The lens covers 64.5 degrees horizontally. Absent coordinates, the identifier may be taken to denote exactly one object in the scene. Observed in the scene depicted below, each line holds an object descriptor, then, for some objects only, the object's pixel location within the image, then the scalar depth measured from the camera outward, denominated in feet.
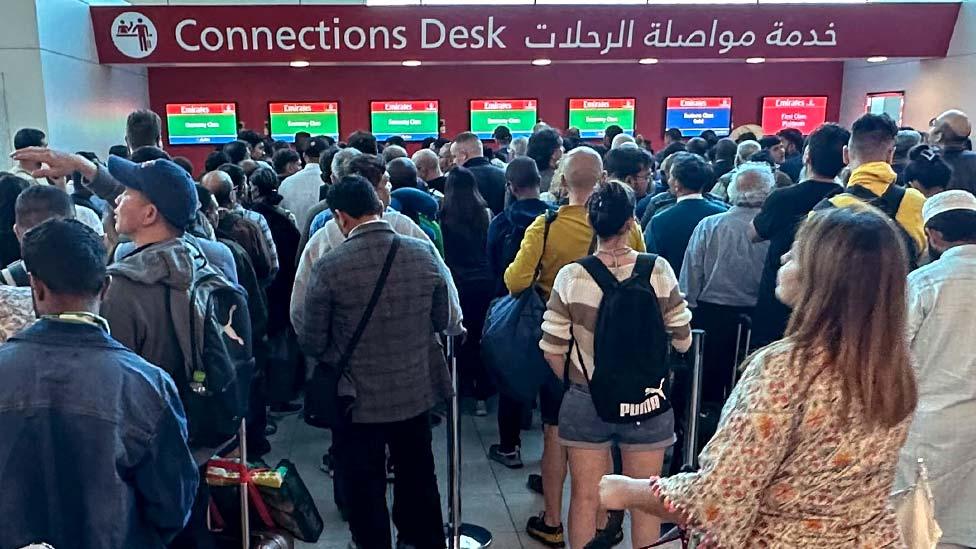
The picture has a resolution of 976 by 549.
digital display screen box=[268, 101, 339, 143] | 39.29
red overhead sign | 30.45
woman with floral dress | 5.09
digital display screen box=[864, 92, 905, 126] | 38.42
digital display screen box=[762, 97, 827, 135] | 42.29
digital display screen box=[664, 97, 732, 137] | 41.37
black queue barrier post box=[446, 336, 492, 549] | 11.27
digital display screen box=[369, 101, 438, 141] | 39.70
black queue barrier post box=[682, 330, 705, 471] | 11.36
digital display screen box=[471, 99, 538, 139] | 40.27
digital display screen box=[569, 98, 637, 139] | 40.91
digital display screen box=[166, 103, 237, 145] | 38.63
